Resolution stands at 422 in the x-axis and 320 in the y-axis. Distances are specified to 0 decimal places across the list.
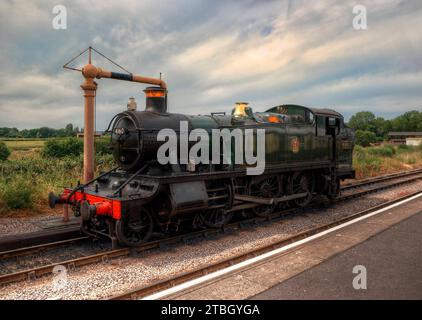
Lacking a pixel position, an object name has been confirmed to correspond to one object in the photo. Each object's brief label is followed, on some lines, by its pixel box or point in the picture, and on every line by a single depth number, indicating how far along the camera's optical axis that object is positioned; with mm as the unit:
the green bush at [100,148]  23831
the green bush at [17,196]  9938
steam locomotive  7152
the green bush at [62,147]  27538
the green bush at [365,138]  63256
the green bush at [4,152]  24344
